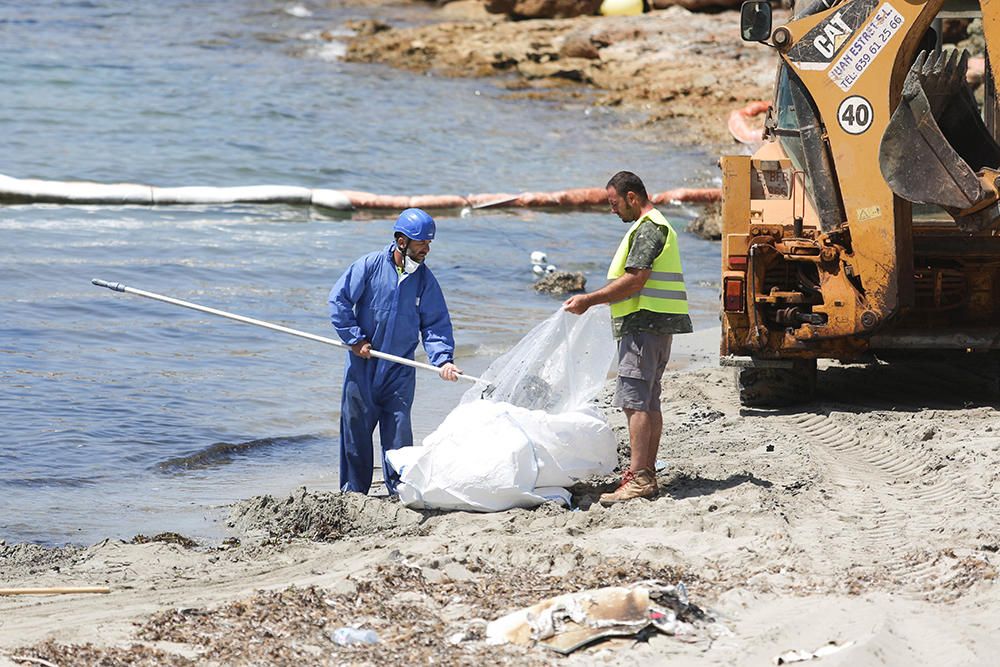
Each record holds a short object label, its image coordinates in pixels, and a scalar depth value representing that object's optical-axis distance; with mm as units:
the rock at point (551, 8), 69812
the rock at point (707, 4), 66875
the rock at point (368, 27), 71687
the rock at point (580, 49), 63781
